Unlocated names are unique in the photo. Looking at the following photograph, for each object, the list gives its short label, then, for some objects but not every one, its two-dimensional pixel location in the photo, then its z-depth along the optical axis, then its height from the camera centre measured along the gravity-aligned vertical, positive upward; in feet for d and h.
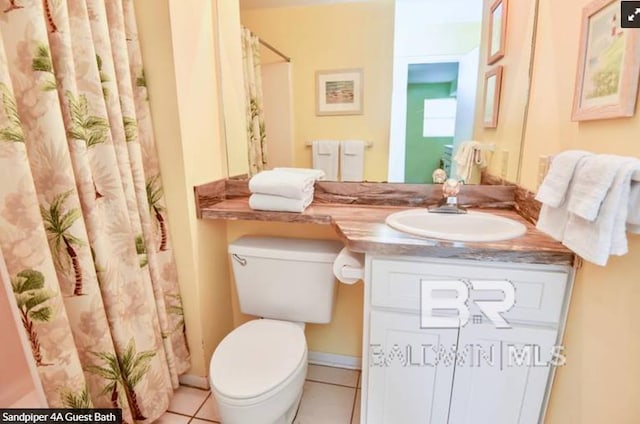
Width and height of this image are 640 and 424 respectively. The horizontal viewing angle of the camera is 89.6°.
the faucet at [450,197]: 4.42 -0.91
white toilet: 3.65 -2.73
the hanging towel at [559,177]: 2.65 -0.40
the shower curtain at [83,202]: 2.97 -0.68
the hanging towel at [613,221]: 2.21 -0.64
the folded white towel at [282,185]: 4.56 -0.71
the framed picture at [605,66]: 2.44 +0.50
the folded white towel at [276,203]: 4.61 -0.98
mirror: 4.52 +0.85
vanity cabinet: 3.31 -2.33
